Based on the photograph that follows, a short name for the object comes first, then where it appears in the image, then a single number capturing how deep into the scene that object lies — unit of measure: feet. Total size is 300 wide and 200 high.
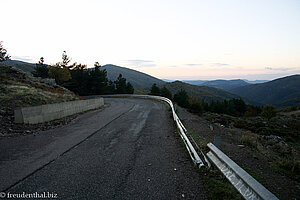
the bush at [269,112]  192.38
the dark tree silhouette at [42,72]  167.53
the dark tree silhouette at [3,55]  132.69
